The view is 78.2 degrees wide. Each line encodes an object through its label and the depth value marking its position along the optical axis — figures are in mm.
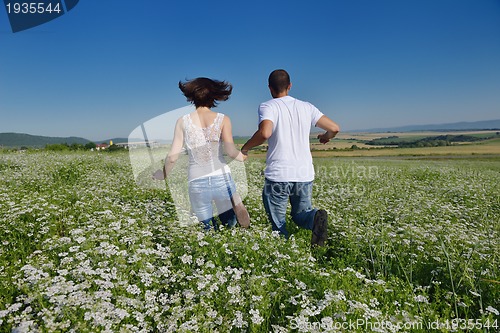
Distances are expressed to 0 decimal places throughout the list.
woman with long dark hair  4512
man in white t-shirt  4691
